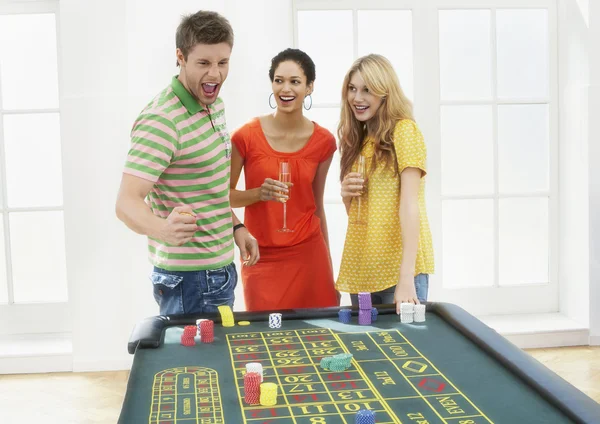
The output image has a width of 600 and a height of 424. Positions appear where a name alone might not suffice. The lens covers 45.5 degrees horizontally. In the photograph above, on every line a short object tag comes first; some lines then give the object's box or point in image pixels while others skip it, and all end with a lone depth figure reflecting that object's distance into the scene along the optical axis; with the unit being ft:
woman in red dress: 9.39
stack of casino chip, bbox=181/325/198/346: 6.54
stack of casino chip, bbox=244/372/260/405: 5.12
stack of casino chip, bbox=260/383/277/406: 5.06
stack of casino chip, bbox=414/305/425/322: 7.28
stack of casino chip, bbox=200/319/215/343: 6.63
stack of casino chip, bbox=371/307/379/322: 7.35
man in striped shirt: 7.11
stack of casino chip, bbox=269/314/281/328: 7.11
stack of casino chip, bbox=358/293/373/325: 7.22
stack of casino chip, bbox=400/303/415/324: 7.30
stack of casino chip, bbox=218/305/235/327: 7.20
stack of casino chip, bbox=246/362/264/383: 5.46
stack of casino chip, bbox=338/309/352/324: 7.31
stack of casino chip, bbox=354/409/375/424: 4.56
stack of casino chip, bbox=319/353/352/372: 5.75
